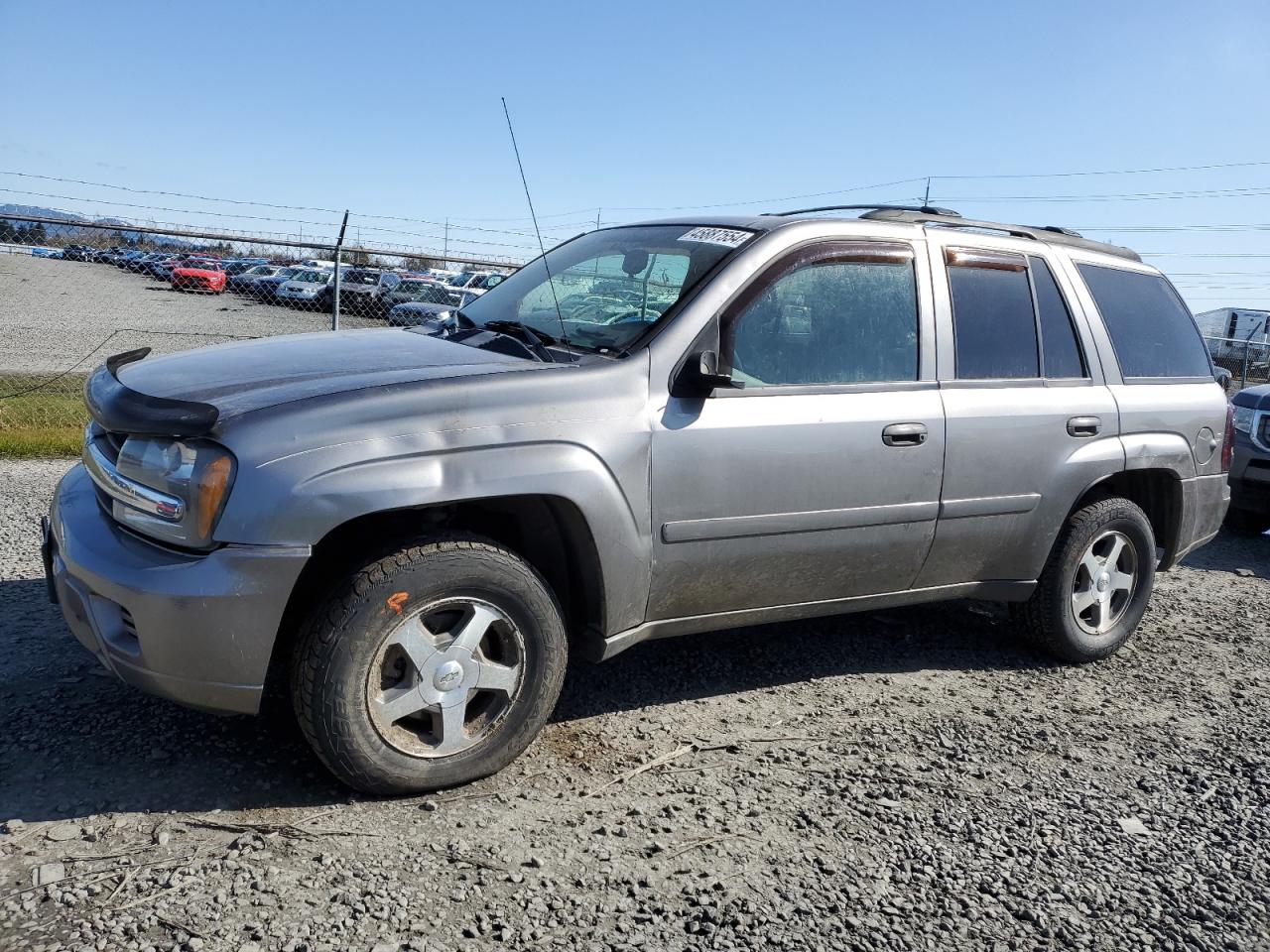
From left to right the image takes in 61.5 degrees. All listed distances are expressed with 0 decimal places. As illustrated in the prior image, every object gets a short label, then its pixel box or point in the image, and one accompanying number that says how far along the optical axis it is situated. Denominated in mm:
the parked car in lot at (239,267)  18422
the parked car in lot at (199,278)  19250
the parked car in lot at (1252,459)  7832
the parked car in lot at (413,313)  14164
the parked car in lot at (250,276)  17658
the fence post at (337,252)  9352
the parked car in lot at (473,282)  24428
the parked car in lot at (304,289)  16891
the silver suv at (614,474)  2973
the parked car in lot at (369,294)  15860
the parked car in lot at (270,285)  16594
